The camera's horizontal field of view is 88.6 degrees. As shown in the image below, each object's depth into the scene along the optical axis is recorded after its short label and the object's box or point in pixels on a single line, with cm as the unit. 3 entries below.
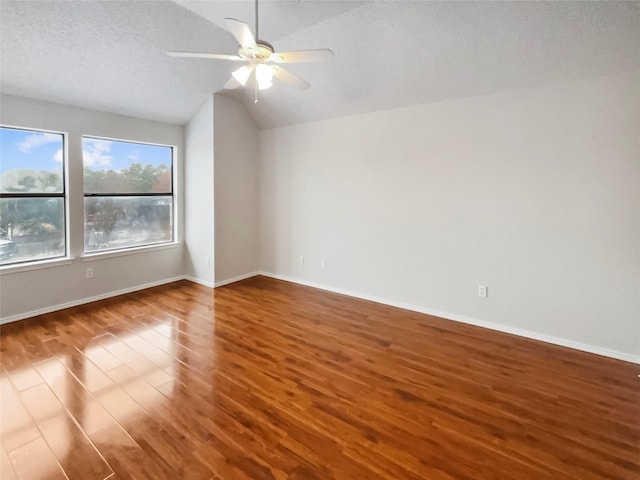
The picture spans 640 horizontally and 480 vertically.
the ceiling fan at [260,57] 194
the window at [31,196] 346
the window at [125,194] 415
